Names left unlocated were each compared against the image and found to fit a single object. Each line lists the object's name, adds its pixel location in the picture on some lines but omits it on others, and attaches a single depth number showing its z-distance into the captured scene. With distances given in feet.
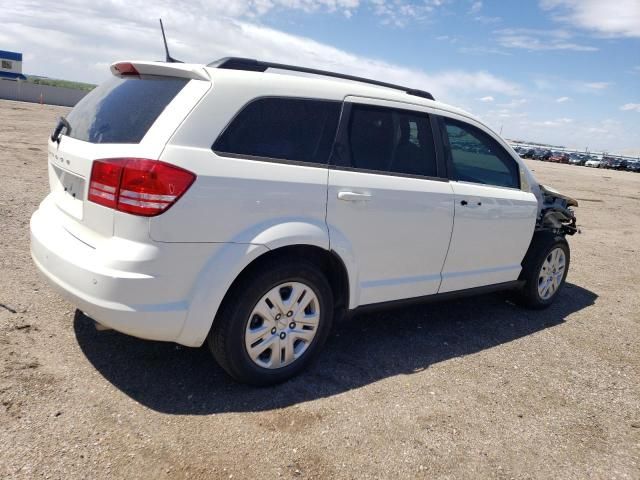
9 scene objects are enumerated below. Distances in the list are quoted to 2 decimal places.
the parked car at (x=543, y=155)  216.13
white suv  8.92
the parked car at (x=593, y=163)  210.42
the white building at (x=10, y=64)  176.45
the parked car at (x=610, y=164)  204.44
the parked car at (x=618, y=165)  200.64
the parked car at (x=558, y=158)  214.28
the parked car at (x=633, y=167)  194.39
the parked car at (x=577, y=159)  218.52
